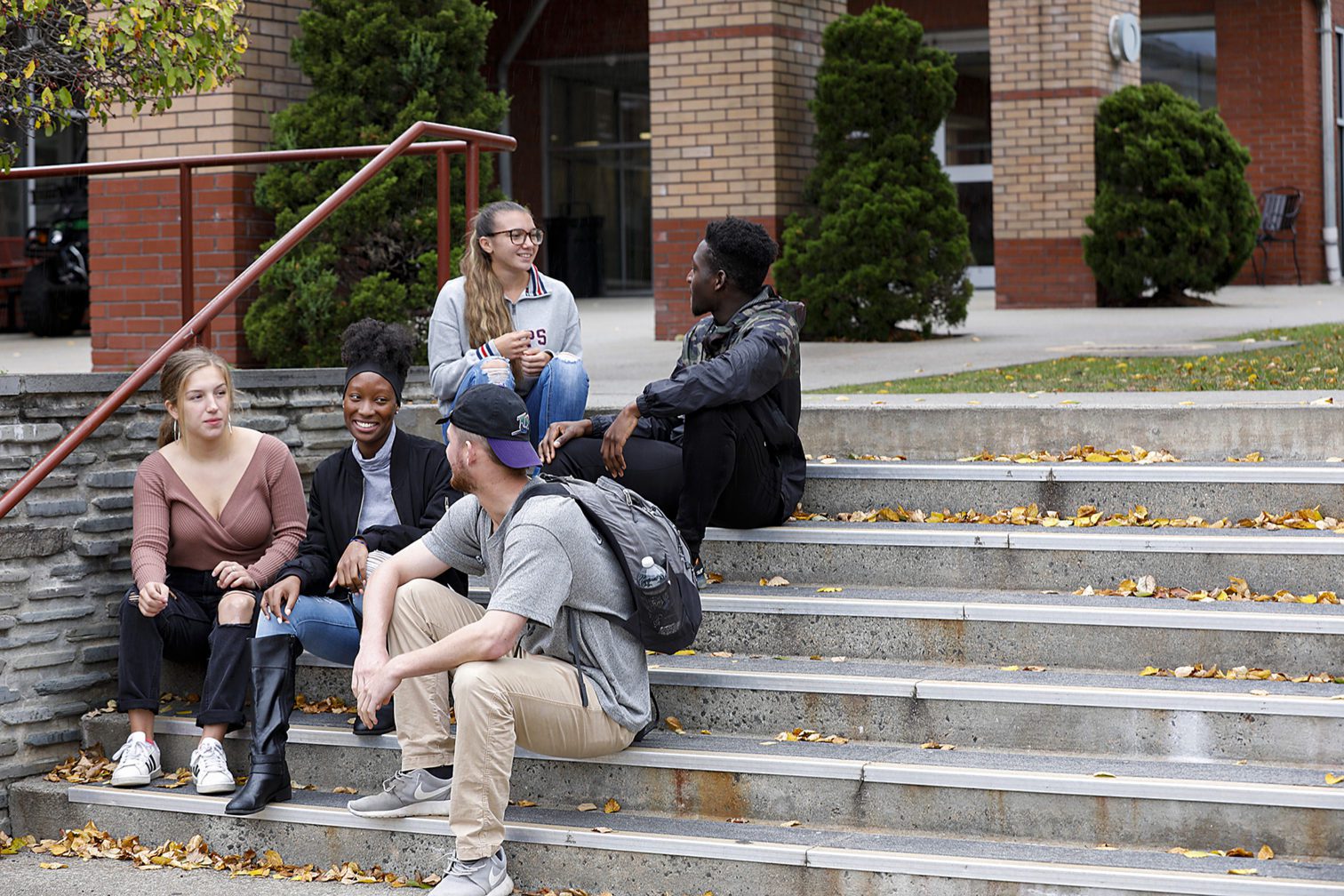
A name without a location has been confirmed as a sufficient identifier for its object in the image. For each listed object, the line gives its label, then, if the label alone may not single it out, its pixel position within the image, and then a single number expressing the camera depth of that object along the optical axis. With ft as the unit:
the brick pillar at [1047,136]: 47.98
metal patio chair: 62.69
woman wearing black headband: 15.78
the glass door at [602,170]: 72.95
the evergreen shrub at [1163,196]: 46.01
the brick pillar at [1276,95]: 63.77
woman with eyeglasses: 17.60
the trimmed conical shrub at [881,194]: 35.24
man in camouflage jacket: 16.34
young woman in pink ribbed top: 16.25
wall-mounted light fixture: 48.60
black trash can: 71.41
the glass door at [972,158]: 67.56
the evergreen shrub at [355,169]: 27.45
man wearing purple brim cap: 13.29
